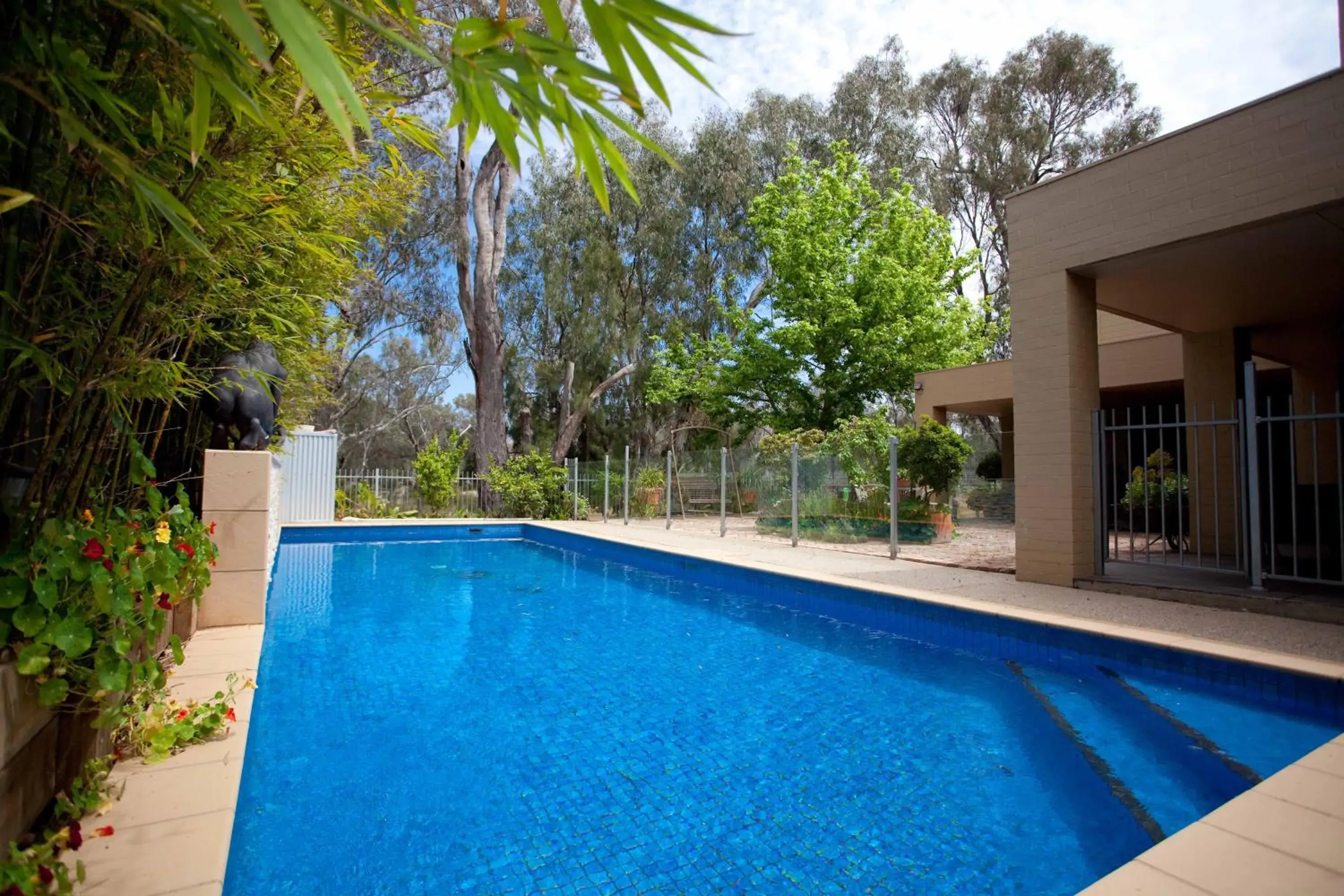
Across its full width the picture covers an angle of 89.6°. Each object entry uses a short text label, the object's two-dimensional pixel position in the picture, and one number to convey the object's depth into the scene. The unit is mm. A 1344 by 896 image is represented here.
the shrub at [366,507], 14391
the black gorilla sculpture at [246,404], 3555
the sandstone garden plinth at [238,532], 3764
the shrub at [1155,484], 9492
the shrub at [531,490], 15318
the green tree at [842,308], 16625
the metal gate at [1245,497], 5105
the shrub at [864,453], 10625
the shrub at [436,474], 15172
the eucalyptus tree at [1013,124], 21297
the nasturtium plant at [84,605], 1506
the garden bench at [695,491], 13742
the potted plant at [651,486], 14695
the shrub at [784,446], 11406
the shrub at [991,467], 16156
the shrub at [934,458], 10672
